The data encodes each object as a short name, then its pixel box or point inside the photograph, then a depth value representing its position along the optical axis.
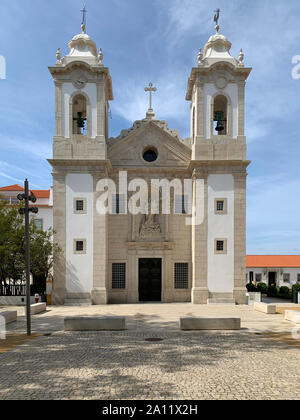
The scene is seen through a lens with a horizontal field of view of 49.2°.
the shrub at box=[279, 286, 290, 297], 38.13
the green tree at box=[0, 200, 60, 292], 23.25
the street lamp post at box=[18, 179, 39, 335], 13.50
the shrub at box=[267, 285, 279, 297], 36.49
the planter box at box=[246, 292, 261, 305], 24.67
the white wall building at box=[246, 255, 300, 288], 54.69
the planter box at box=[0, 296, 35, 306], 23.36
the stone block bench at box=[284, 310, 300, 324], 16.45
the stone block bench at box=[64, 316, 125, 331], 14.34
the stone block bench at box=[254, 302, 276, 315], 19.62
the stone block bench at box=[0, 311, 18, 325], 15.87
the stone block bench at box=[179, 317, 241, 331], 14.50
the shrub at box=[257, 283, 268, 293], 40.34
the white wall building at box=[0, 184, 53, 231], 41.25
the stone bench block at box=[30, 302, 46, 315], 18.97
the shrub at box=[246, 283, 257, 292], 40.16
